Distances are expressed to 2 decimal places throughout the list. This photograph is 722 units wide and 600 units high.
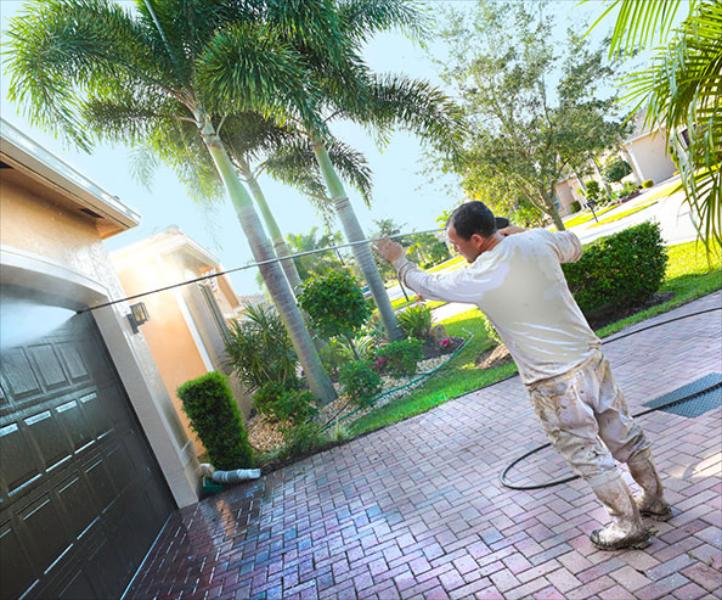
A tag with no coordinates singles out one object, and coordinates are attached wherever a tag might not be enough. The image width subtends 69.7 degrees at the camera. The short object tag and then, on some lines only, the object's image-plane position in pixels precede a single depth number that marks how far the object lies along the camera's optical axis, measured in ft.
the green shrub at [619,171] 128.47
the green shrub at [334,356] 45.52
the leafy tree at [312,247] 134.41
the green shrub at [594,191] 122.07
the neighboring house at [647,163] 119.75
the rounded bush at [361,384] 33.86
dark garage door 12.60
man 9.32
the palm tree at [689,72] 9.16
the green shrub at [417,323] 44.88
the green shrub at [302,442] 25.14
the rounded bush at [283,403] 32.18
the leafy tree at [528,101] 42.55
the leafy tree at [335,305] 36.91
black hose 13.20
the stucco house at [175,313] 38.65
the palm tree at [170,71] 29.96
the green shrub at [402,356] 37.19
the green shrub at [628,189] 117.29
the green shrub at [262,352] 41.19
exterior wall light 23.85
